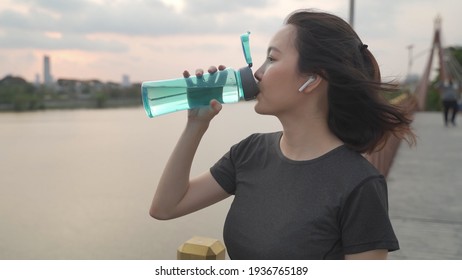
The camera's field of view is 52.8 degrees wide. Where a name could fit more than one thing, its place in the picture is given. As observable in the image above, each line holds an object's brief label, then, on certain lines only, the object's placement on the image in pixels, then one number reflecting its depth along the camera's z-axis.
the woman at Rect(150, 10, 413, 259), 1.11
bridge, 3.55
